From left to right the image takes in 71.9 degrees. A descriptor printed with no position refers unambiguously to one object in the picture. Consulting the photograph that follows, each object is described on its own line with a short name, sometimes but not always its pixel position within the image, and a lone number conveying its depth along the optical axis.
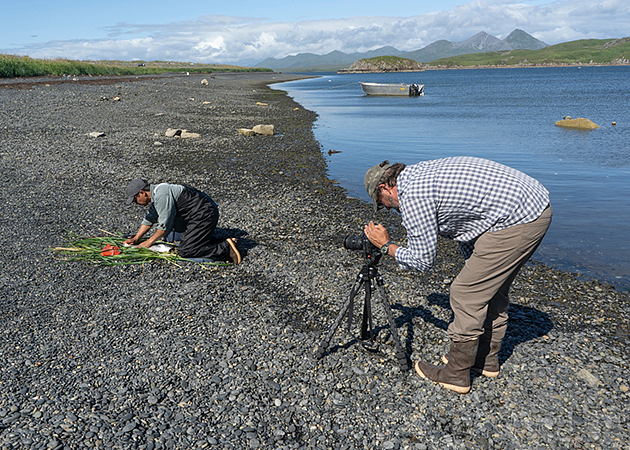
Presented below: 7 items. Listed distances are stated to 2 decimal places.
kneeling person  8.06
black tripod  5.42
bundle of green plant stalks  8.61
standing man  4.32
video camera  5.21
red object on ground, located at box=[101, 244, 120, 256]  8.70
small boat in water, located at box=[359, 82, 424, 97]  66.50
